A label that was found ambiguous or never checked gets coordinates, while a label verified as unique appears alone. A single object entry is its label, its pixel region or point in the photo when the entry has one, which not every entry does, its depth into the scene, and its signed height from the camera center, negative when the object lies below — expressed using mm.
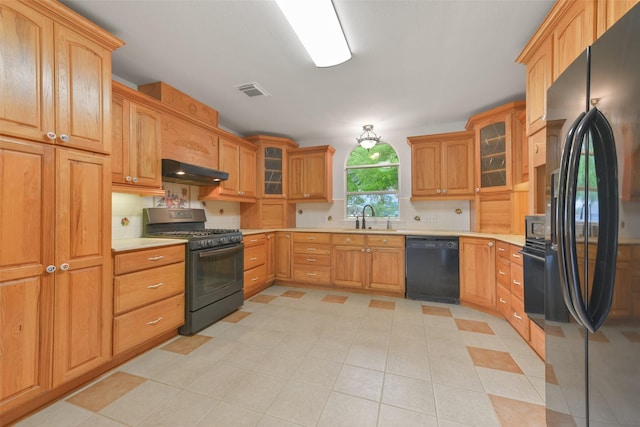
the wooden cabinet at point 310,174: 4074 +665
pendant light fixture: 3438 +1268
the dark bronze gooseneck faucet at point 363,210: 3986 +14
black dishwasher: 3039 -691
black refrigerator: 664 -58
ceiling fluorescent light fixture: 1548 +1306
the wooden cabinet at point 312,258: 3617 -652
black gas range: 2268 -505
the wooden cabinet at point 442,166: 3354 +674
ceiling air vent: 2584 +1349
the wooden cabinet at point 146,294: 1762 -627
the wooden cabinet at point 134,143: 2104 +649
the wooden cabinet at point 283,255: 3785 -634
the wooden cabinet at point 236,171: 3301 +628
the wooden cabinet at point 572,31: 1387 +1116
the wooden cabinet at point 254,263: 3203 -671
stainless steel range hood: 2463 +440
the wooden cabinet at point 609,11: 1141 +1004
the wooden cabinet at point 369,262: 3287 -662
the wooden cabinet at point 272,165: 4008 +818
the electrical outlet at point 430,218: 3775 -66
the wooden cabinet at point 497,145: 2828 +826
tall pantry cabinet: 1274 +85
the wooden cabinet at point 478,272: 2697 -666
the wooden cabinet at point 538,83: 1779 +1011
